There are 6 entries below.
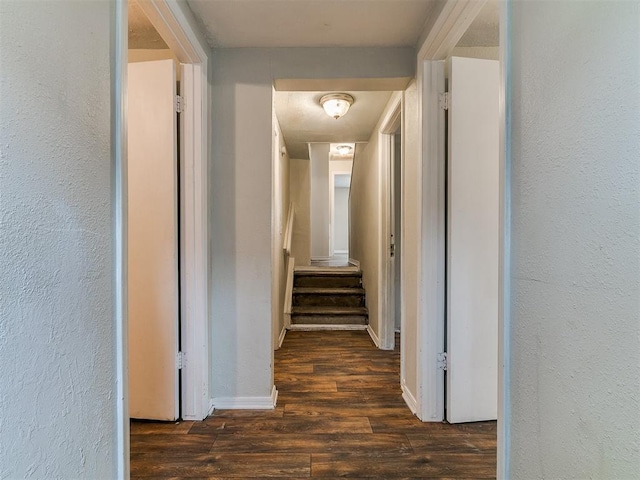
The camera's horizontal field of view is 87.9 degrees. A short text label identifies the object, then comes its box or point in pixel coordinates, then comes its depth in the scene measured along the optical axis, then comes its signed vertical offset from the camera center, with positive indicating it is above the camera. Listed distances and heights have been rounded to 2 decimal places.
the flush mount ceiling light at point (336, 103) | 2.56 +1.04
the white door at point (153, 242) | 1.77 -0.04
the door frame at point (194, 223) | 1.82 +0.07
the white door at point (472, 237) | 1.79 -0.01
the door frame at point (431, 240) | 1.82 -0.03
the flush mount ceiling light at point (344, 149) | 6.11 +1.65
